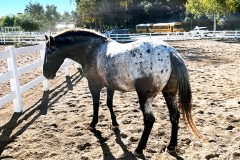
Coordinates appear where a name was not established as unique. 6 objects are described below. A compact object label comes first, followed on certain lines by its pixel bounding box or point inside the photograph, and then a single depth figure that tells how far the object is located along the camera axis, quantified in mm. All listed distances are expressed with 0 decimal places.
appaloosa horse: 2979
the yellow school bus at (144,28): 38294
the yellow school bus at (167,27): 35000
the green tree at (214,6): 22766
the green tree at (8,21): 77750
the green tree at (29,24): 38244
